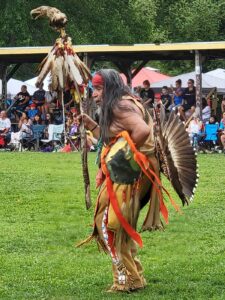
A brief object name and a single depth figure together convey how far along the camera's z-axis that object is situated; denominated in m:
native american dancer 7.41
